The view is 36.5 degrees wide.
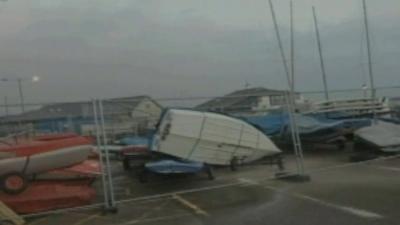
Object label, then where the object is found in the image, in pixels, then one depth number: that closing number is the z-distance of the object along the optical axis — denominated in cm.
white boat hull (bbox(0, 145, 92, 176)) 1030
